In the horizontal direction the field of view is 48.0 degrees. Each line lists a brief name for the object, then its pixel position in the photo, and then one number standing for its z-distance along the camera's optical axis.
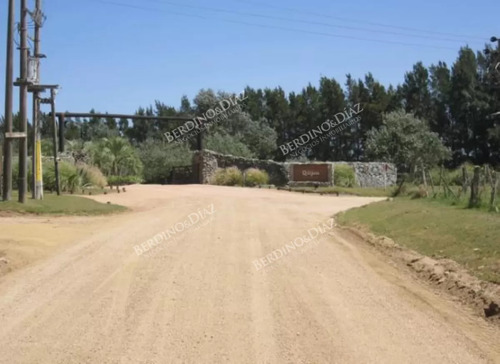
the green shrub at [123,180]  36.92
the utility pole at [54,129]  24.14
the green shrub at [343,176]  39.00
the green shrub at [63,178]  27.36
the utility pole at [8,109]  19.31
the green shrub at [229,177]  38.81
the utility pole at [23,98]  19.84
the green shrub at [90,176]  30.72
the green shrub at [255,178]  38.75
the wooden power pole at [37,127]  21.28
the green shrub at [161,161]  48.09
